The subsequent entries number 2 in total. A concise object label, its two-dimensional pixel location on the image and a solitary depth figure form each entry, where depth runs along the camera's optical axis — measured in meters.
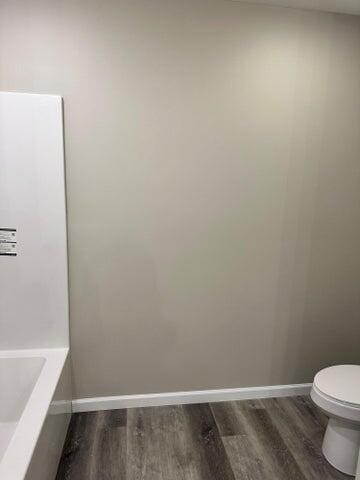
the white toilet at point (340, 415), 1.60
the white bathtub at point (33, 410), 1.19
